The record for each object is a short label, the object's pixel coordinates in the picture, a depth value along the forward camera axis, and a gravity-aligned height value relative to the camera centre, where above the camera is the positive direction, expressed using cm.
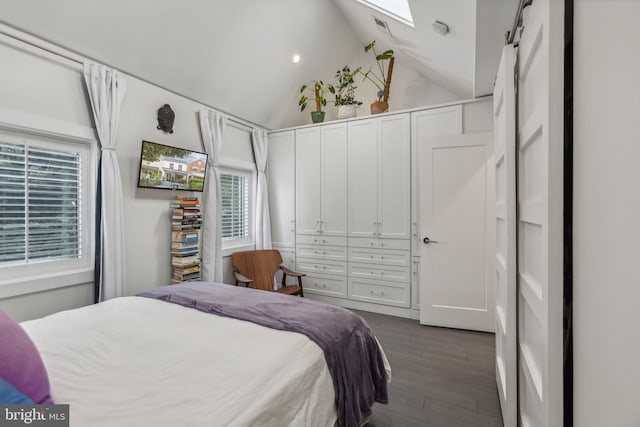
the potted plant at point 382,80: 405 +200
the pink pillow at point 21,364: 87 -46
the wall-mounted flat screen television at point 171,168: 299 +51
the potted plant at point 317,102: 452 +172
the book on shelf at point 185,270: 332 -61
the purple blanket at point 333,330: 160 -68
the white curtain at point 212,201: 365 +17
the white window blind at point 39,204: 228 +9
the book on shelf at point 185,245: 330 -33
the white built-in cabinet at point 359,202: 380 +18
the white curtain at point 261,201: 458 +22
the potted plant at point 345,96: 432 +179
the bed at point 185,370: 106 -67
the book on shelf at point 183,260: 330 -51
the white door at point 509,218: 152 -1
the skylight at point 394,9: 274 +195
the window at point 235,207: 427 +12
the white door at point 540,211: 82 +1
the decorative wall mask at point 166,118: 325 +106
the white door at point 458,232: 331 -19
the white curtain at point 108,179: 264 +32
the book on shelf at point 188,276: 332 -69
